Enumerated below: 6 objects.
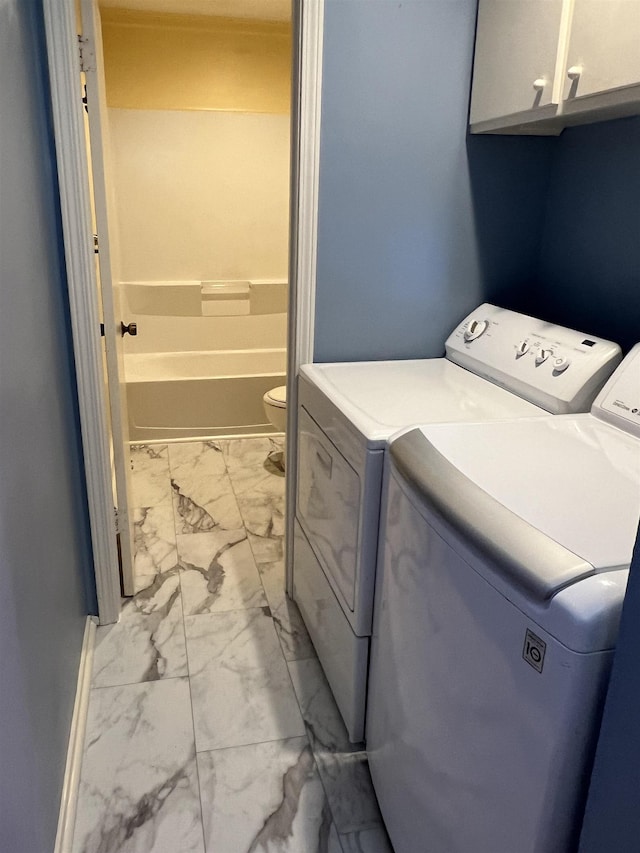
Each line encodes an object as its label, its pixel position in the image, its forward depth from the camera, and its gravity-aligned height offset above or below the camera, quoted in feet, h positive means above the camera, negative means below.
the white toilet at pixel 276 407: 11.11 -3.34
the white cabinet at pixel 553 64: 4.49 +1.05
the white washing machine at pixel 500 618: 2.74 -1.87
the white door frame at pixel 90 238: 5.63 -0.33
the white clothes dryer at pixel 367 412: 5.13 -1.60
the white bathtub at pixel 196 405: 12.14 -3.69
